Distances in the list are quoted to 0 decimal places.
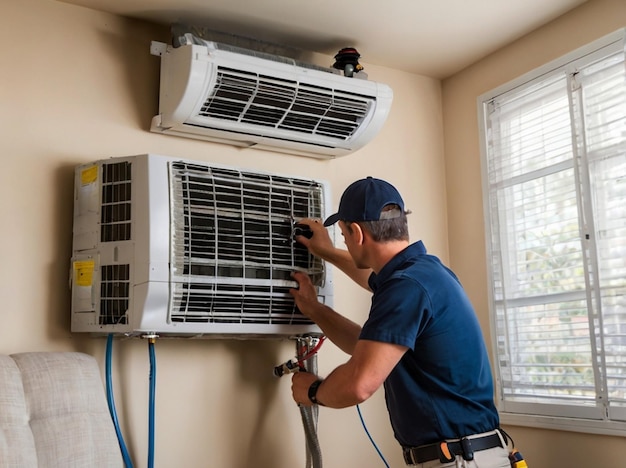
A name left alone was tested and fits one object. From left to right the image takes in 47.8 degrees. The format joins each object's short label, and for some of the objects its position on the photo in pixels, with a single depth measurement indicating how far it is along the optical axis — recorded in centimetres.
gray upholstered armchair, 189
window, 236
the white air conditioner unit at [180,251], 211
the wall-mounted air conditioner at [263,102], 231
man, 189
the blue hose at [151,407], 221
